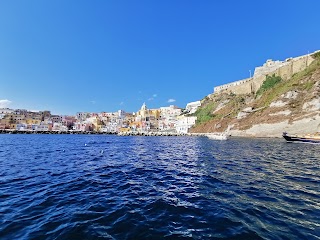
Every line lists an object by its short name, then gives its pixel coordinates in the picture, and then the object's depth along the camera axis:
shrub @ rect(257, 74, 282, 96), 102.47
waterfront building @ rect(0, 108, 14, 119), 175.07
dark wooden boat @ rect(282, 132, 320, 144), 41.88
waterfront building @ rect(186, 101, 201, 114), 183.09
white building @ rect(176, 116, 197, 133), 137.64
